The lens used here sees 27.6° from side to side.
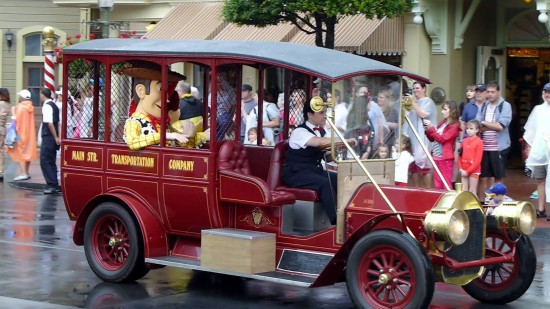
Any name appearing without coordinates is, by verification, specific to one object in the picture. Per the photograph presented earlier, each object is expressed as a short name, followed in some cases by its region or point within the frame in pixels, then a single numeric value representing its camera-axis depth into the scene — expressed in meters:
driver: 9.00
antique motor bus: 8.22
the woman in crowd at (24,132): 18.62
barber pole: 20.53
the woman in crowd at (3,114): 18.88
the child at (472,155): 13.94
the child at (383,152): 9.20
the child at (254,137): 10.49
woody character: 9.59
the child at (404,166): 13.06
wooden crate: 8.77
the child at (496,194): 10.83
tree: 17.47
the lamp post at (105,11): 17.31
